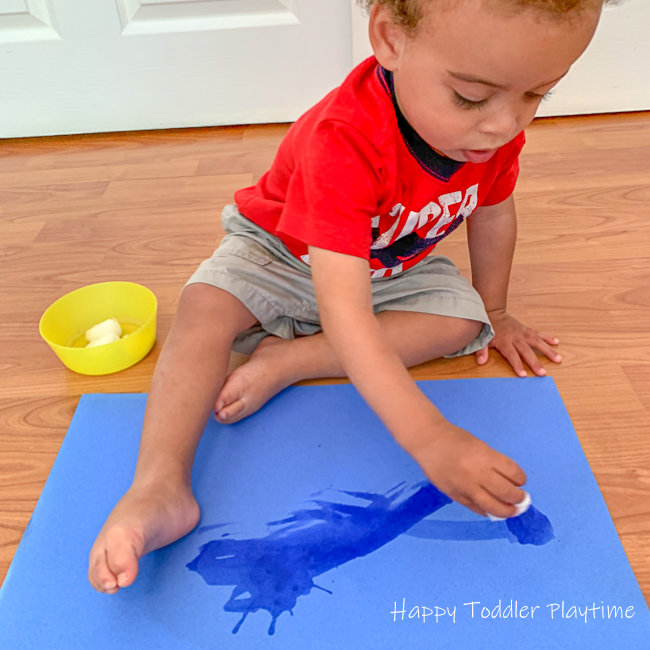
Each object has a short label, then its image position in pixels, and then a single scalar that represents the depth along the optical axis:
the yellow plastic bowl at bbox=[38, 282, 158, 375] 0.71
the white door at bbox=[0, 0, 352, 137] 1.19
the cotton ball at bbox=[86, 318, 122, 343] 0.74
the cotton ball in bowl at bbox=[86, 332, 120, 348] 0.73
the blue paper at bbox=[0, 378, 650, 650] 0.48
